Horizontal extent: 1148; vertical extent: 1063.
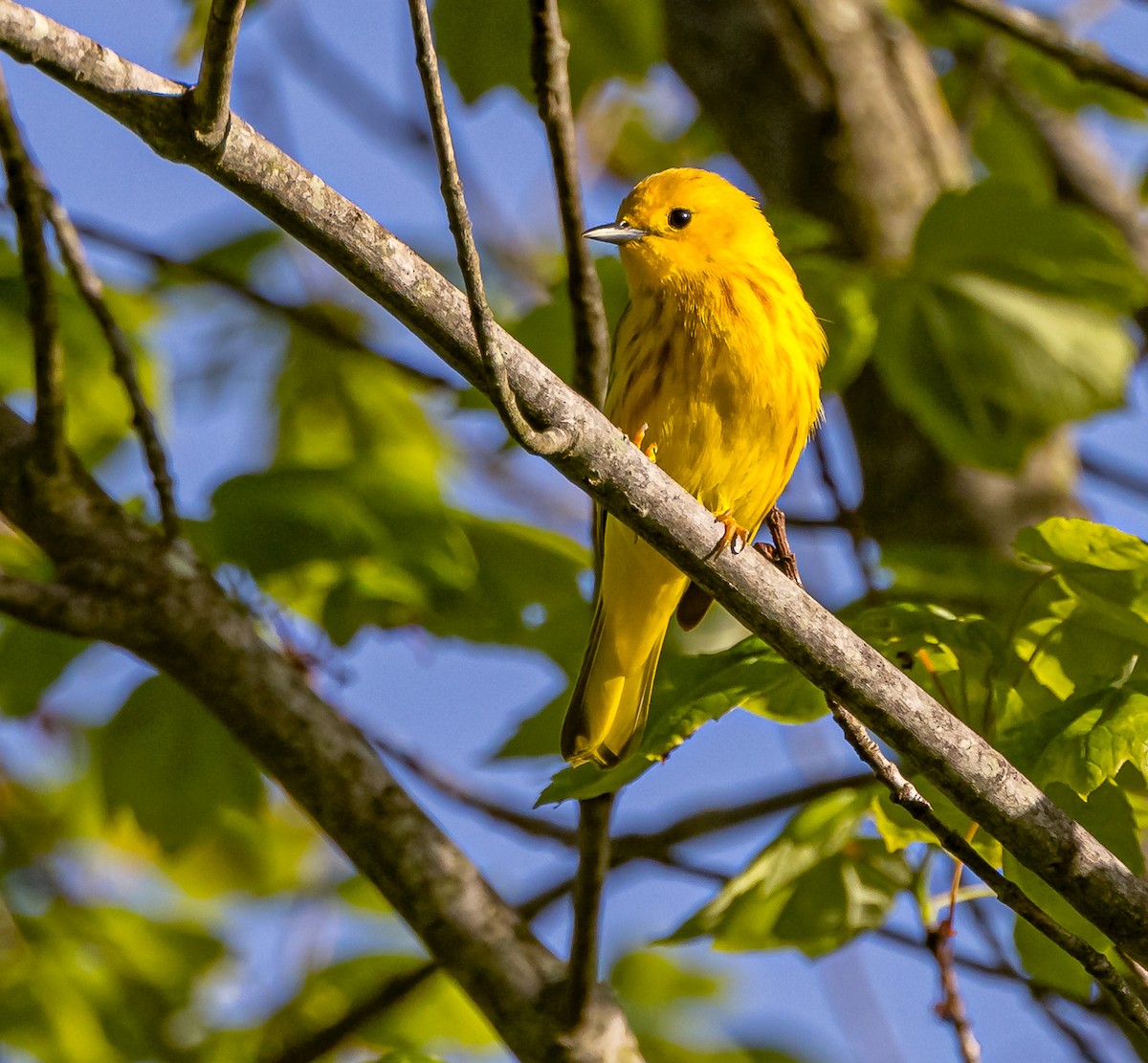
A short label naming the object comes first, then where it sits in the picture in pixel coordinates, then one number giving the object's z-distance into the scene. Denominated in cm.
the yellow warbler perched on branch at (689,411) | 651
